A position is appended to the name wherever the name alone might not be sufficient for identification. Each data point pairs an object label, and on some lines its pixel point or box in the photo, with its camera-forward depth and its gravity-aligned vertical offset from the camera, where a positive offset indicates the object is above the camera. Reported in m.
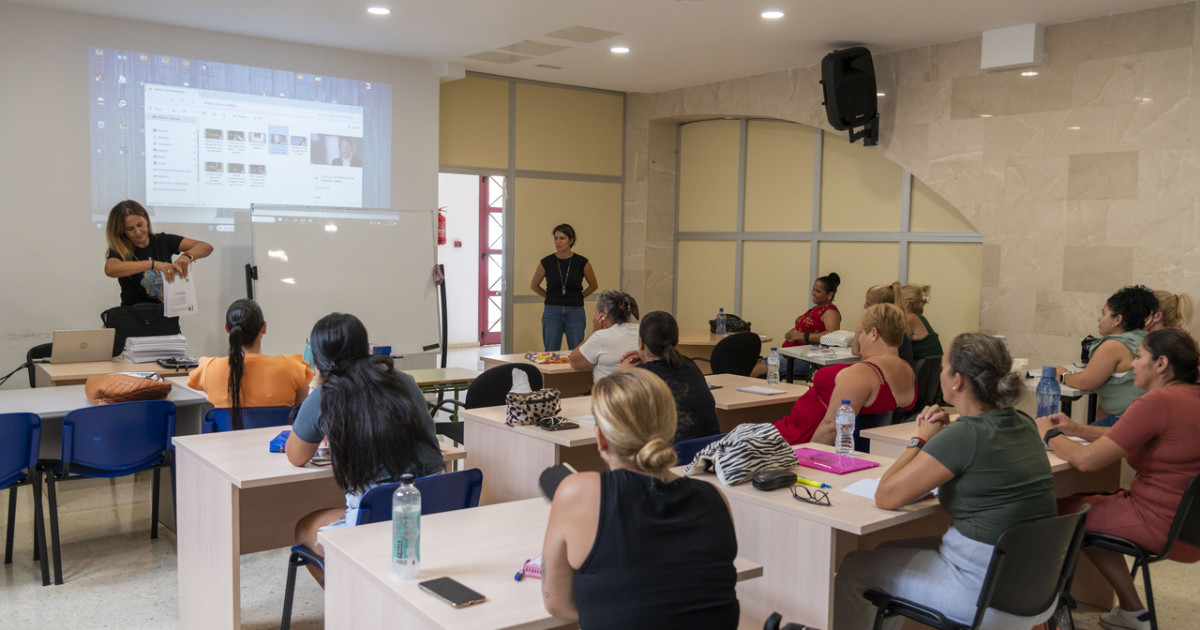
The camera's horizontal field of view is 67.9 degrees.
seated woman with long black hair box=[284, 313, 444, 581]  2.88 -0.56
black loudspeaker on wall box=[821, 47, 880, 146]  7.20 +1.39
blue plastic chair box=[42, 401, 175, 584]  3.96 -0.91
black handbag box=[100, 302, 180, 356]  5.84 -0.51
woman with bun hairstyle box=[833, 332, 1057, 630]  2.58 -0.64
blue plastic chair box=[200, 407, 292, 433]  3.99 -0.78
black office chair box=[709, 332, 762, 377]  6.61 -0.73
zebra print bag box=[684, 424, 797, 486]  2.94 -0.67
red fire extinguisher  10.46 +0.25
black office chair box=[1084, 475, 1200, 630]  3.18 -1.00
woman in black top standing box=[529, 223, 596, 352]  8.69 -0.38
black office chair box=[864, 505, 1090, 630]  2.51 -0.90
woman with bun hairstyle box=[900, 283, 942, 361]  6.39 -0.52
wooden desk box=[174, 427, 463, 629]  3.05 -1.00
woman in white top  5.28 -0.49
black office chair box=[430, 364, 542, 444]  5.04 -0.79
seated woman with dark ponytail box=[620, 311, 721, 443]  3.86 -0.53
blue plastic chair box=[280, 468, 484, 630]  2.70 -0.78
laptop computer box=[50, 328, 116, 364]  5.35 -0.63
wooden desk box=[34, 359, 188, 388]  5.04 -0.74
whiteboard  7.30 -0.21
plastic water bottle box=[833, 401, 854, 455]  3.58 -0.69
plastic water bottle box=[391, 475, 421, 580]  2.15 -0.71
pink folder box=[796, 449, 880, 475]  3.18 -0.74
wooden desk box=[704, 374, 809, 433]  4.81 -0.78
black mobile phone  2.03 -0.79
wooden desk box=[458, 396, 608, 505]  3.81 -0.91
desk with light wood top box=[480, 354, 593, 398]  6.21 -0.91
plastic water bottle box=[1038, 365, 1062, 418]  4.14 -0.61
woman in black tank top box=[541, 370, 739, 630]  1.89 -0.62
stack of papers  5.48 -0.65
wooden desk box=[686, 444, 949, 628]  2.62 -0.87
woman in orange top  3.97 -0.59
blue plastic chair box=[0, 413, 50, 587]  3.78 -0.90
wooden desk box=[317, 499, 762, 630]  2.00 -0.80
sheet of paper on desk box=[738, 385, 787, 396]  5.02 -0.76
